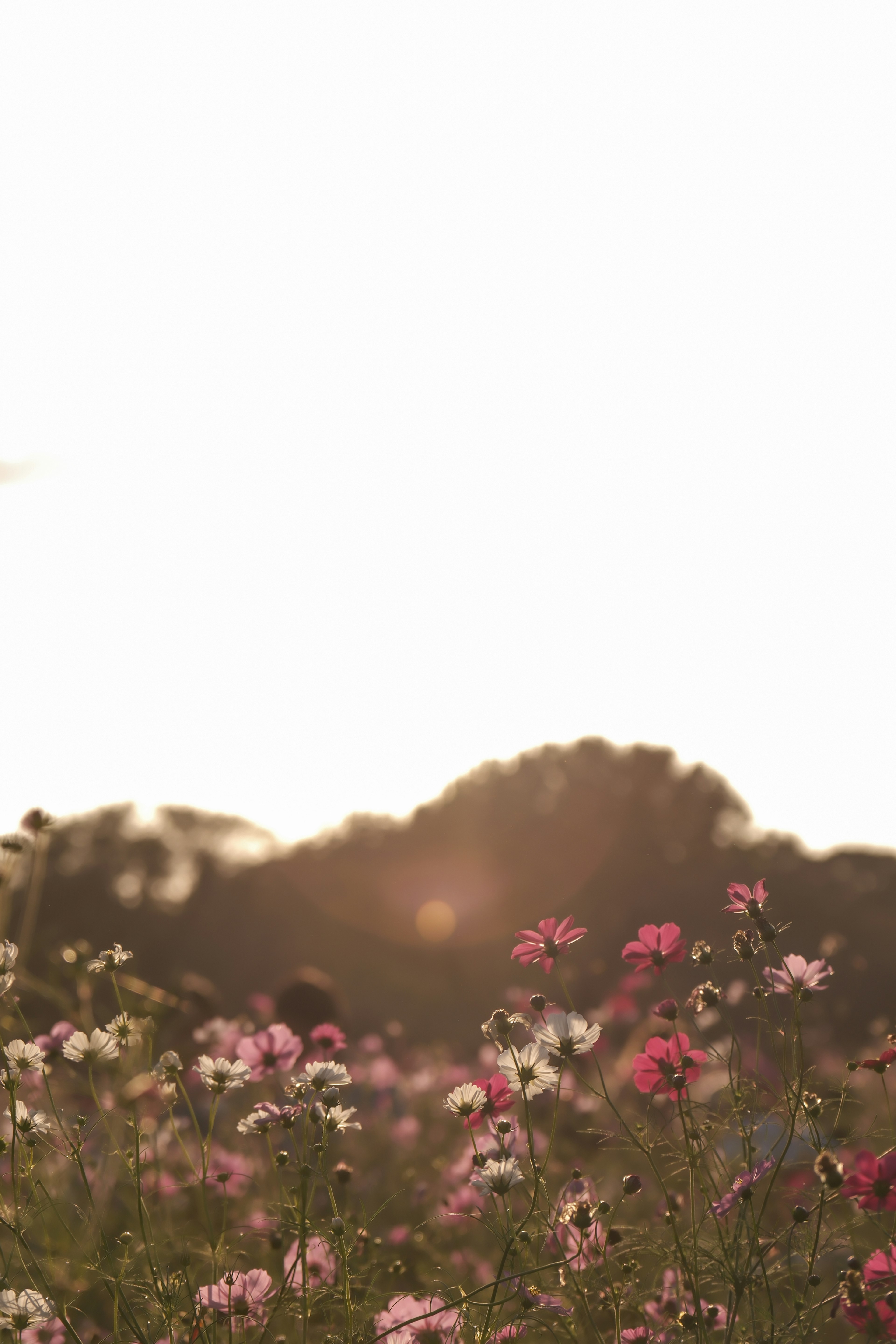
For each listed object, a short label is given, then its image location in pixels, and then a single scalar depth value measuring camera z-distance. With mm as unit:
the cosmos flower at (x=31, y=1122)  2838
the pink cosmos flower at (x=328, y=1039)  3124
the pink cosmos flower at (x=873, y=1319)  2672
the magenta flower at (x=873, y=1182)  2694
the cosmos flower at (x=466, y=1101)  2855
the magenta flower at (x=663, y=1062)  2881
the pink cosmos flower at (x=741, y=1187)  2788
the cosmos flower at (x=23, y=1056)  2882
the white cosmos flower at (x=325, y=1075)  2871
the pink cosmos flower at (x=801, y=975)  2881
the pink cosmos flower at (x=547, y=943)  2904
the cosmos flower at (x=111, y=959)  2913
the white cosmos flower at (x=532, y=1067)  2865
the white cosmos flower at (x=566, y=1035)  2823
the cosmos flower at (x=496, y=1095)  2936
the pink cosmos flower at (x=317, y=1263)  3012
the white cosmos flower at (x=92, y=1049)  2912
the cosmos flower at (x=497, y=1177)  2785
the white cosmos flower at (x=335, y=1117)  2871
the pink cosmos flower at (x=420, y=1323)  2910
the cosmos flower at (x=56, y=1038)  3156
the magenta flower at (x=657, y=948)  2922
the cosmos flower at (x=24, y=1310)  2836
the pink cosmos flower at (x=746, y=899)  2858
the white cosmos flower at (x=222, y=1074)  2885
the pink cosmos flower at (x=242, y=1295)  2843
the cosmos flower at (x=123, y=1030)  2909
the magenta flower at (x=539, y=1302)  2791
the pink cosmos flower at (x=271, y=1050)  3094
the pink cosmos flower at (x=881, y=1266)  2764
